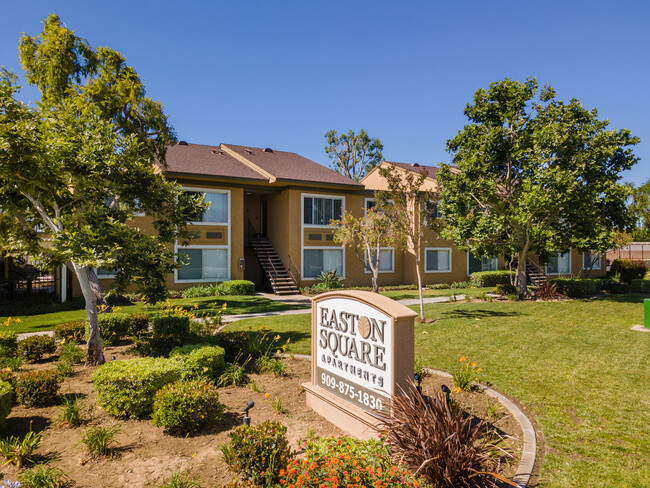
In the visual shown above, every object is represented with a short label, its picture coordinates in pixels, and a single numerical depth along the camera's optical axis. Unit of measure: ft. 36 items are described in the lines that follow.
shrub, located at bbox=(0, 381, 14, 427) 17.94
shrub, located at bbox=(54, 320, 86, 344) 33.60
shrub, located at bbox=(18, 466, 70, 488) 13.42
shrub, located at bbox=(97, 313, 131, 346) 33.91
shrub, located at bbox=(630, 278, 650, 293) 76.64
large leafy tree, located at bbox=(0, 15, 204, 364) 24.38
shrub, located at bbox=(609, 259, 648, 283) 92.79
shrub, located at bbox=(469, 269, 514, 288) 90.84
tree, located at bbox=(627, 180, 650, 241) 162.40
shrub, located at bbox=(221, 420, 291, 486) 13.96
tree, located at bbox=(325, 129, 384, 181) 168.76
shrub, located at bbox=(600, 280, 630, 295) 75.46
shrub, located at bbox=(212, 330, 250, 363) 29.14
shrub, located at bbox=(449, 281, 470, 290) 89.40
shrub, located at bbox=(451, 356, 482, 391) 22.81
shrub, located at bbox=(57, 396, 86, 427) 19.10
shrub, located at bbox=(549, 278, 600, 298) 66.64
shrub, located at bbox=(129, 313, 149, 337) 36.81
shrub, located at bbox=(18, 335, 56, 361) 29.66
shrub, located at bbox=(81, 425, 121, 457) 16.20
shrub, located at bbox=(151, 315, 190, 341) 31.07
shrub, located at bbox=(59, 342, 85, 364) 27.84
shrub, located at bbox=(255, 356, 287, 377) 26.45
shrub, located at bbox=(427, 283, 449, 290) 87.30
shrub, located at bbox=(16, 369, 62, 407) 21.31
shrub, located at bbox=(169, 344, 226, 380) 23.32
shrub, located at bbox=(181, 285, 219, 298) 68.28
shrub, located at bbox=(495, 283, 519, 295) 66.23
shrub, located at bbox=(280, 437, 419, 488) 12.06
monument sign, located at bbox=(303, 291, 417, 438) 16.79
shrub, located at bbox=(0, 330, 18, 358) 29.09
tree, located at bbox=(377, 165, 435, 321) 43.98
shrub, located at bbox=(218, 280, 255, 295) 71.82
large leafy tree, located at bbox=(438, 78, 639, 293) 56.24
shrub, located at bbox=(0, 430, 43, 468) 15.43
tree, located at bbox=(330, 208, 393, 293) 60.34
